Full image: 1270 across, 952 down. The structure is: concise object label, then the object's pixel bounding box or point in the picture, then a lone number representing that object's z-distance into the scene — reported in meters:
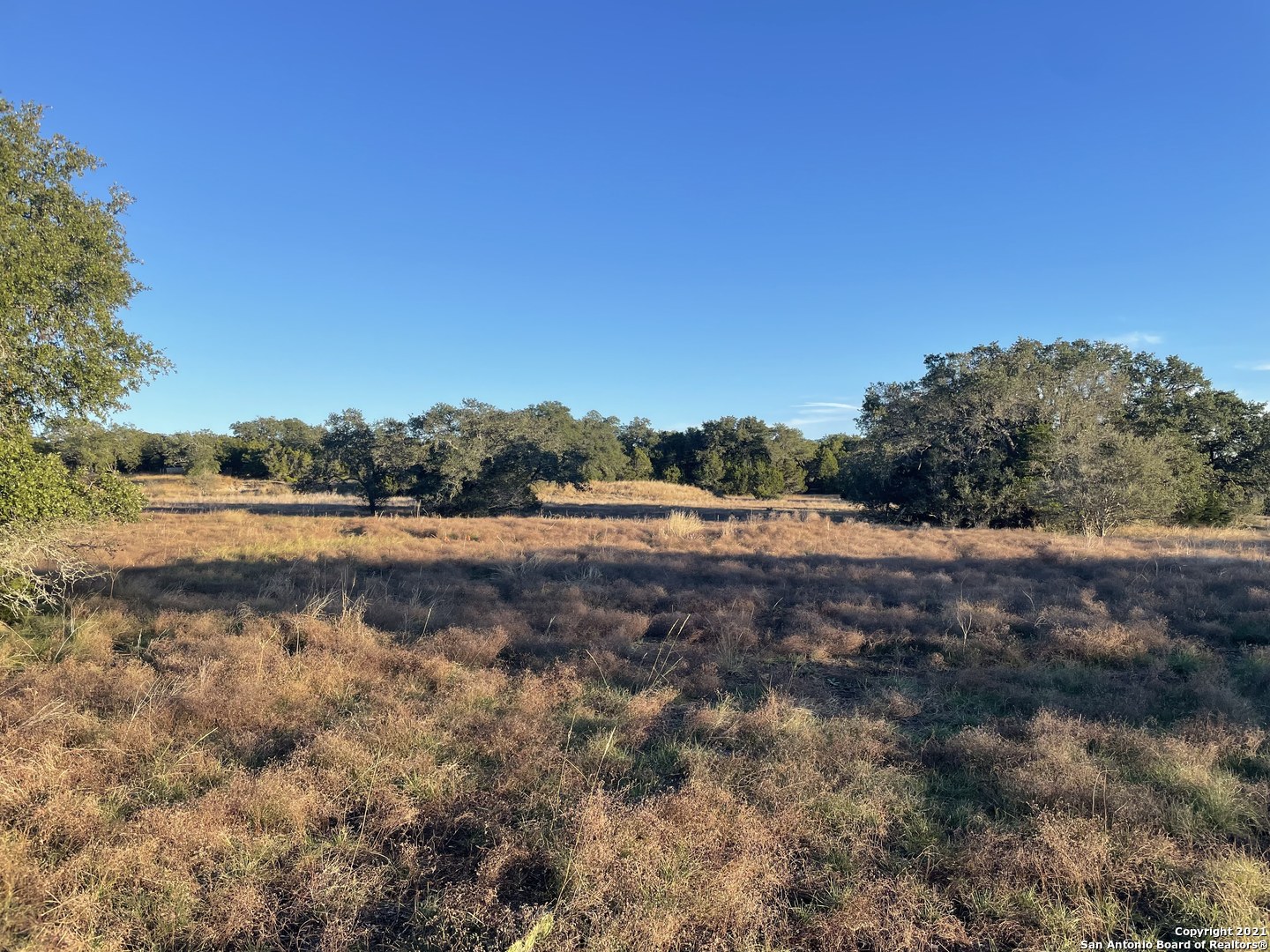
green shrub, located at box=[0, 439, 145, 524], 6.89
